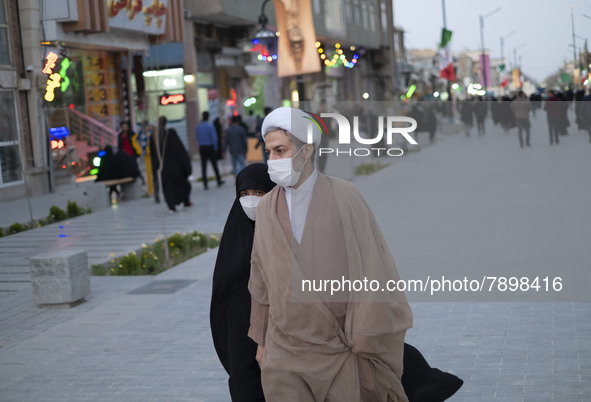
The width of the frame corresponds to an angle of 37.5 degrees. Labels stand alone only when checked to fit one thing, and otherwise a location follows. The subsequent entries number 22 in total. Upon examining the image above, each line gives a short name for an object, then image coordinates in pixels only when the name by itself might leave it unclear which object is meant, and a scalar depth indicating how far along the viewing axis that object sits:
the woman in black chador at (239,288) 4.26
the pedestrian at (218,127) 26.20
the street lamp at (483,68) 36.97
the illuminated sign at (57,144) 22.53
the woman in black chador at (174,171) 16.30
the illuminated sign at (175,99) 30.93
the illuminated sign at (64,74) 21.31
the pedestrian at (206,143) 20.67
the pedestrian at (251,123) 29.10
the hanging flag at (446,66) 38.92
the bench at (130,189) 19.51
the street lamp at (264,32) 19.38
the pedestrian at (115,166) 19.08
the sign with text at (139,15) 24.38
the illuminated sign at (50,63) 20.31
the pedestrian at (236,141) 21.42
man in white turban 3.41
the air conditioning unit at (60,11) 21.95
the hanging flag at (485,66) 38.10
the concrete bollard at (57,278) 8.77
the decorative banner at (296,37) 12.02
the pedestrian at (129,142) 21.12
